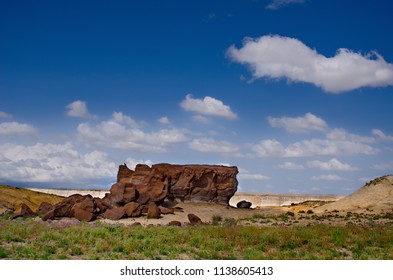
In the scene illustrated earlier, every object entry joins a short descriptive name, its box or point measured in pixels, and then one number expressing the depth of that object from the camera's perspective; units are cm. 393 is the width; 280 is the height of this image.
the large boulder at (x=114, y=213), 3316
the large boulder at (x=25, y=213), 3419
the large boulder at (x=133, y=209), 3425
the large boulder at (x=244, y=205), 4688
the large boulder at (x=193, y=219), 3060
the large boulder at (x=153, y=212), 3400
